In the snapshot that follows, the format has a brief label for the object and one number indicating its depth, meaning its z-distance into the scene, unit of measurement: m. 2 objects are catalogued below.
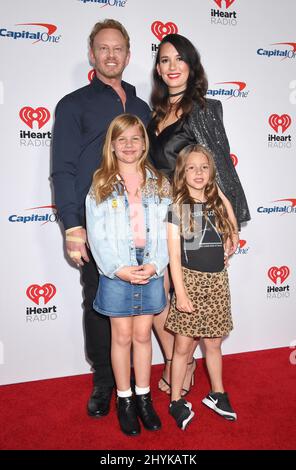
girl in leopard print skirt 2.17
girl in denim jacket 2.05
